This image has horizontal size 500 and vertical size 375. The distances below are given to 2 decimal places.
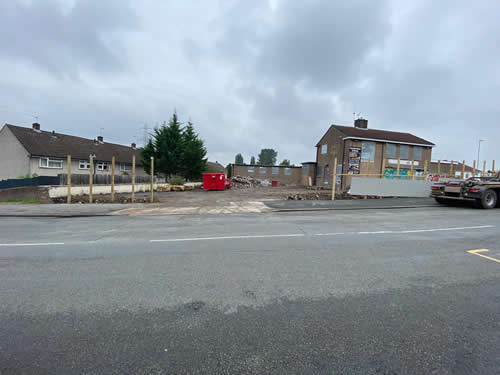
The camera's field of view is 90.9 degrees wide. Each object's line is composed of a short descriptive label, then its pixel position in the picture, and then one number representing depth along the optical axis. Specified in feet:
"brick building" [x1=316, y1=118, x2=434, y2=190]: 95.66
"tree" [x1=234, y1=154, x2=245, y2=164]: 471.33
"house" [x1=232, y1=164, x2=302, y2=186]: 132.26
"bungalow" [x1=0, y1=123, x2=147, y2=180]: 78.74
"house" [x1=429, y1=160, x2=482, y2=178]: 131.17
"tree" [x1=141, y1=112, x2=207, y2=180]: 82.38
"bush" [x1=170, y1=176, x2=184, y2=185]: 77.15
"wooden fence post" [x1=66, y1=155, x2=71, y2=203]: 43.32
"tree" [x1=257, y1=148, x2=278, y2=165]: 460.01
